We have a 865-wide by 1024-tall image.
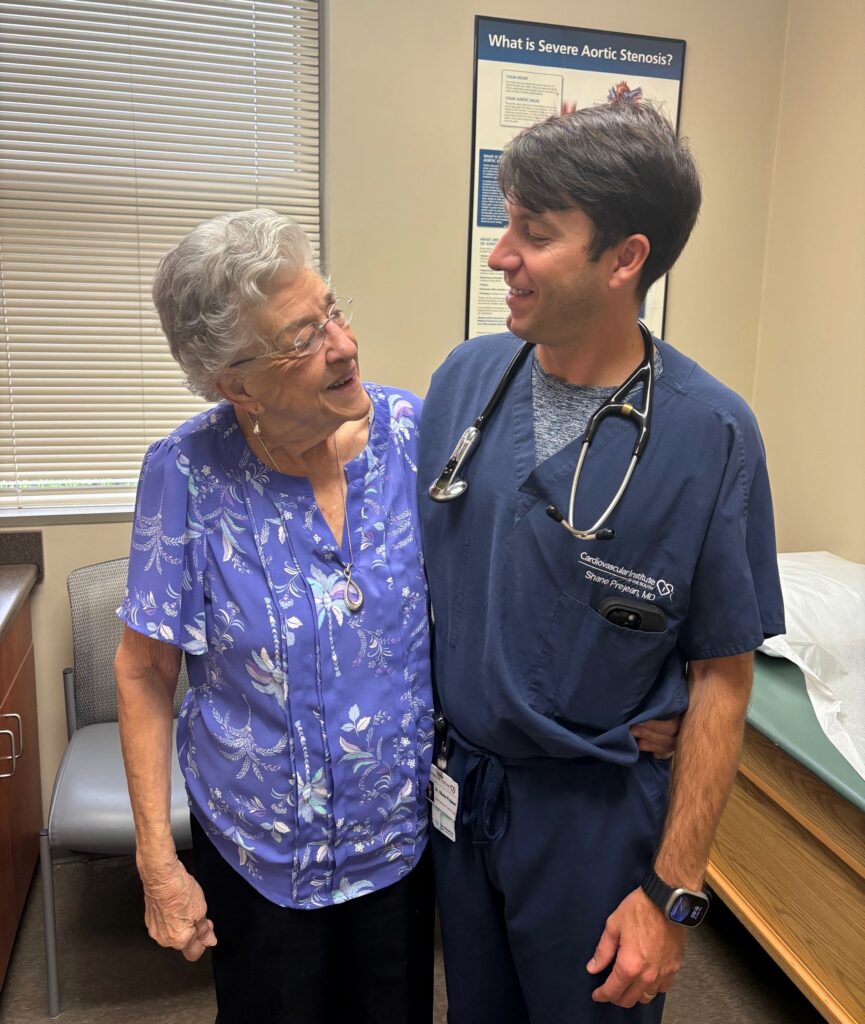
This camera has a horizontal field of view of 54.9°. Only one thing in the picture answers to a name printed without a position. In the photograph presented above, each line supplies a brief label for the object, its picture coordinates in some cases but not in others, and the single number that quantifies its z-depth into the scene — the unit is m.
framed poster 2.42
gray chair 1.87
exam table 1.57
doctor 1.00
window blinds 2.23
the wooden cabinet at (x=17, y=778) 1.99
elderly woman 1.11
